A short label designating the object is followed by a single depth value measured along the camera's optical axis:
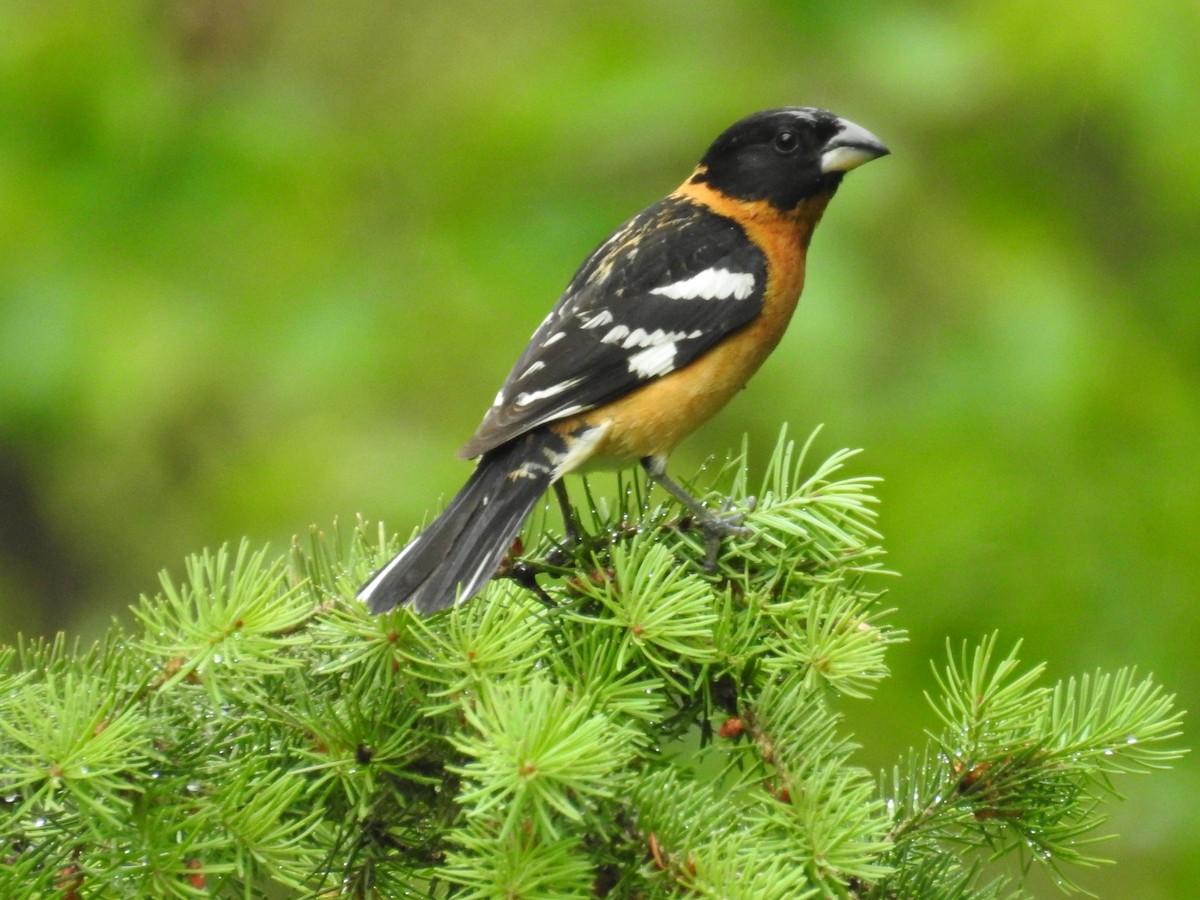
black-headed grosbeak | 6.66
